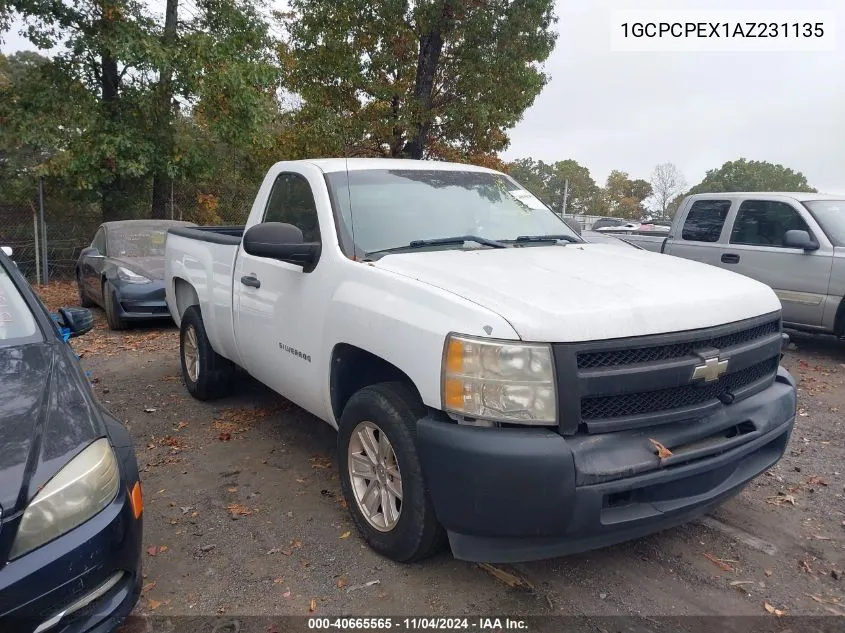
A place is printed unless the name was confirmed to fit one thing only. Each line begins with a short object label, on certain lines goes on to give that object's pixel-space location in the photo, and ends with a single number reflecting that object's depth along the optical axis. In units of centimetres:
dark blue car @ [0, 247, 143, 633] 208
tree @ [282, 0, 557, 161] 1348
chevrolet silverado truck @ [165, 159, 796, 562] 251
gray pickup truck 729
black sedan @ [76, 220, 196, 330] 892
